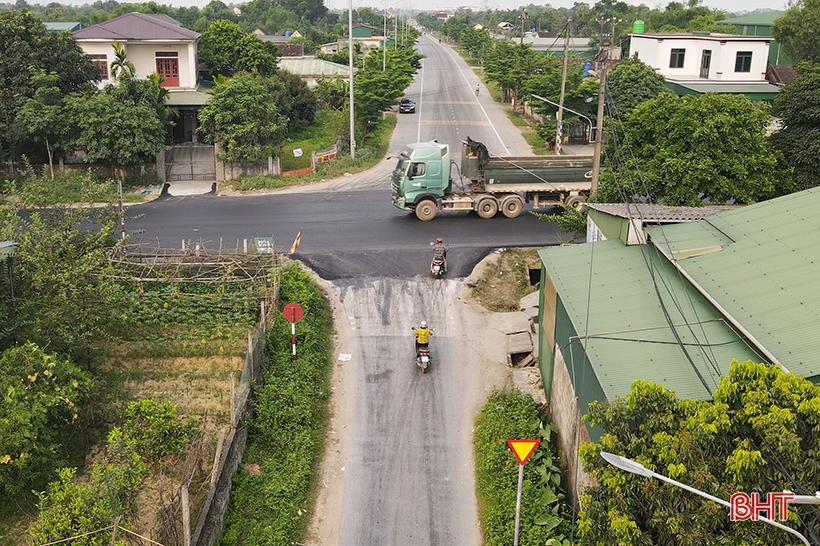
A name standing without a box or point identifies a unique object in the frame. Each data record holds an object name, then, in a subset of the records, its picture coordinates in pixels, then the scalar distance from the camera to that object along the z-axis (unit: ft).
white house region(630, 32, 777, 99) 192.13
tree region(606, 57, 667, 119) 148.77
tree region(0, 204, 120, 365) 56.08
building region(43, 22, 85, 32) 237.55
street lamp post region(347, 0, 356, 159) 132.36
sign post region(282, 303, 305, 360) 64.13
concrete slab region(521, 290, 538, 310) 77.41
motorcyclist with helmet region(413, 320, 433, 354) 64.80
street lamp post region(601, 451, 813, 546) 24.75
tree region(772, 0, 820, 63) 170.50
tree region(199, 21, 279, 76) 174.29
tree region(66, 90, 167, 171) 116.67
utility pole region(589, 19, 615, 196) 69.87
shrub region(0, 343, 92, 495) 45.39
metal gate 126.21
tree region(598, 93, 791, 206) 76.74
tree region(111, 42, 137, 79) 132.87
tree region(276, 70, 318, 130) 158.93
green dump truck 98.89
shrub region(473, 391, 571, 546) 46.44
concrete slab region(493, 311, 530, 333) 73.56
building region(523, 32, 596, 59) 339.14
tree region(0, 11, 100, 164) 118.83
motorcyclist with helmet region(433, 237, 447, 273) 81.05
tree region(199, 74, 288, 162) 119.85
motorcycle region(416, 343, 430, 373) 65.67
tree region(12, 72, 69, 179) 115.03
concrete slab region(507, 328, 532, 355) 68.59
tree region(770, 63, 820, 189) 84.89
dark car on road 194.45
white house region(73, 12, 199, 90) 146.72
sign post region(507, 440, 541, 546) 42.11
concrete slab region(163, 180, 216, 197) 119.03
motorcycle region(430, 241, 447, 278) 81.10
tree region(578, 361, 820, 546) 29.45
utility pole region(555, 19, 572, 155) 134.21
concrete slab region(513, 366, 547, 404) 62.73
